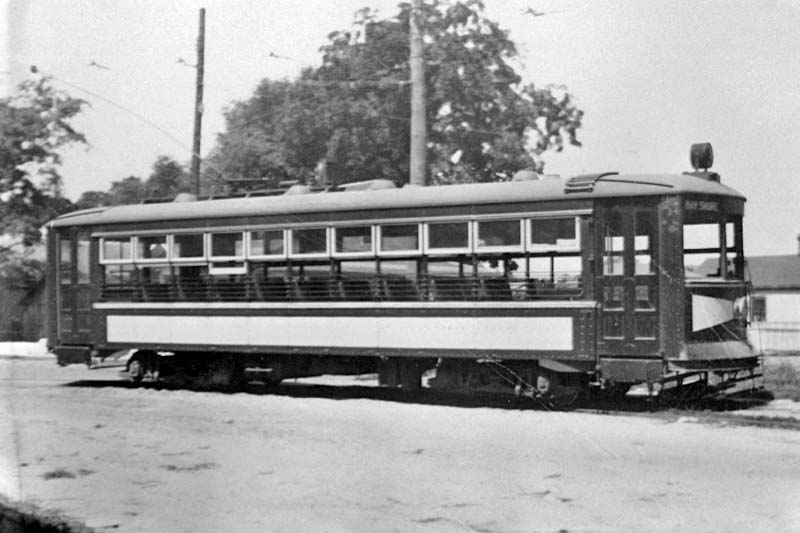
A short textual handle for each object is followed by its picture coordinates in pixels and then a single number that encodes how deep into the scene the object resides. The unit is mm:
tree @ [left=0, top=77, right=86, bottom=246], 28375
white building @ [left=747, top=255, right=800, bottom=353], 40938
